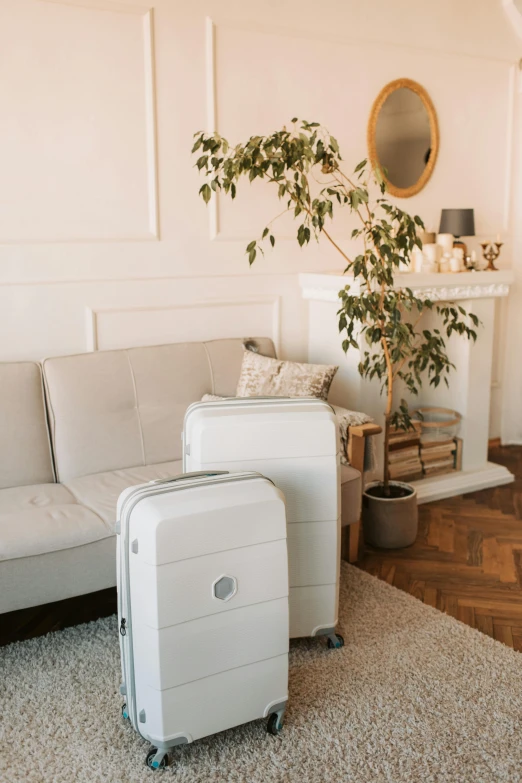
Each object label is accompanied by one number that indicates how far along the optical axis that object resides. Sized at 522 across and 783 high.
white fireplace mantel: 3.60
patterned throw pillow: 3.10
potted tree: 2.99
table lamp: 4.07
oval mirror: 3.93
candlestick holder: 4.15
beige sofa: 2.43
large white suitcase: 2.23
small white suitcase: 1.84
